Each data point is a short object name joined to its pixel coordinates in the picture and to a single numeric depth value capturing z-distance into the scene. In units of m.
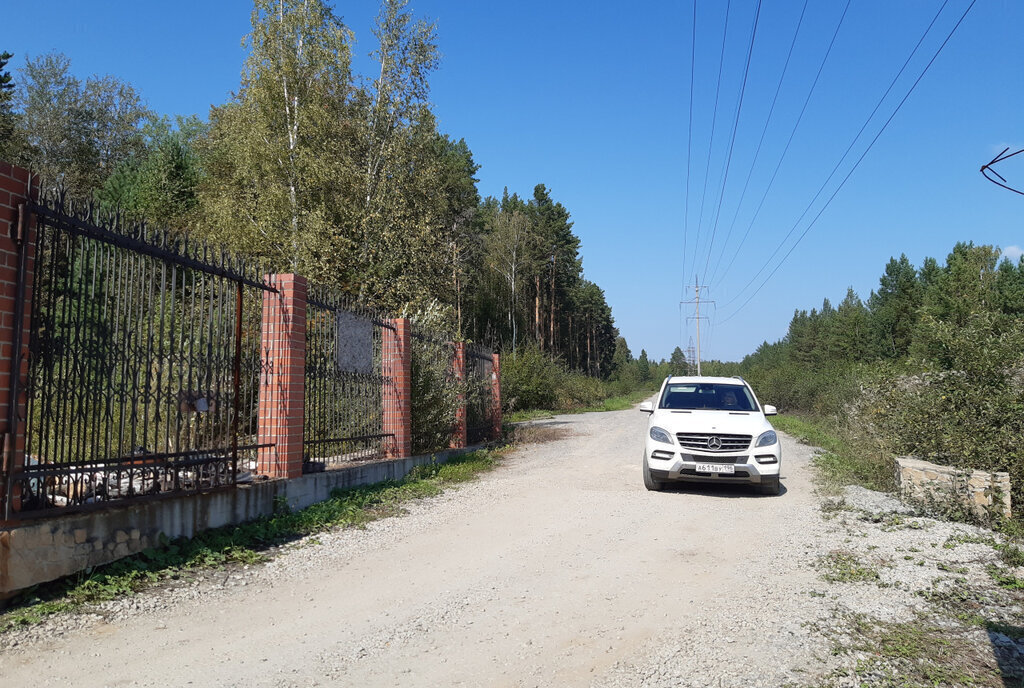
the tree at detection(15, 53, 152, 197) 33.41
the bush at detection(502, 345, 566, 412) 29.05
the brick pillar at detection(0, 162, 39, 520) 4.23
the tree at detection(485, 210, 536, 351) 39.90
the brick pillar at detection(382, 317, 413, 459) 10.94
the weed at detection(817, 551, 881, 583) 5.36
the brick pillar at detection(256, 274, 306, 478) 7.39
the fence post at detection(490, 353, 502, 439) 17.31
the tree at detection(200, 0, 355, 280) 19.94
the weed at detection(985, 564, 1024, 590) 5.10
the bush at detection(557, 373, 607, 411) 38.44
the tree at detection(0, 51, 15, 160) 26.00
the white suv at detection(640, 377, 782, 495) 9.01
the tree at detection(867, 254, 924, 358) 67.56
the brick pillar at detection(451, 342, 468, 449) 13.81
